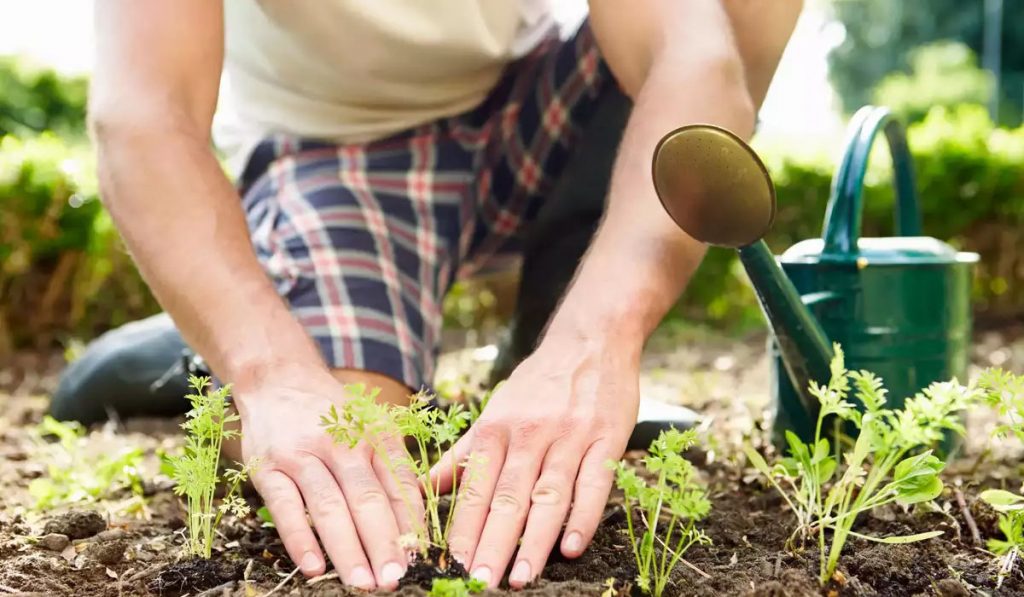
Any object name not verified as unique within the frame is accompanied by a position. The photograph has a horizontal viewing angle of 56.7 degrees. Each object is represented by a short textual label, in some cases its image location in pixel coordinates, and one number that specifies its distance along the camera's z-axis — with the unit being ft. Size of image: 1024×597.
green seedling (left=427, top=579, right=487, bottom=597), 3.86
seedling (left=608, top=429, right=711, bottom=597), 4.00
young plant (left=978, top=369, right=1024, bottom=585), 4.32
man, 4.54
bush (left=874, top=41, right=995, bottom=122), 57.31
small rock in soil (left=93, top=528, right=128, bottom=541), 5.32
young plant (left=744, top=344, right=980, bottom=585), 3.99
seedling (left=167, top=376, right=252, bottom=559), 4.73
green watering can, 5.74
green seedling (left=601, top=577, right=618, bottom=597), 4.08
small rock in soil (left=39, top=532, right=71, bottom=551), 5.26
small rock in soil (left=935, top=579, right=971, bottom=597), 4.25
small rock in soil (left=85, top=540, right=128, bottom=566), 4.97
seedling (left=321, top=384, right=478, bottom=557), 4.20
